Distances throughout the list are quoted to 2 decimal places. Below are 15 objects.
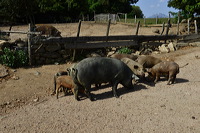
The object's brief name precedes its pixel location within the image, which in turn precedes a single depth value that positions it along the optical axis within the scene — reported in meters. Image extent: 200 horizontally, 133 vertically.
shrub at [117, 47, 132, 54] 14.78
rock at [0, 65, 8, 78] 10.48
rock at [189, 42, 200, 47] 18.22
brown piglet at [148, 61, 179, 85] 8.73
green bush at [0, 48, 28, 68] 11.36
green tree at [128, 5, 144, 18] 61.56
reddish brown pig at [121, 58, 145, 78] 9.16
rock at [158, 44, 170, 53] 16.17
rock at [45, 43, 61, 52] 12.74
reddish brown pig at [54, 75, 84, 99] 7.95
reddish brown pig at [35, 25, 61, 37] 15.73
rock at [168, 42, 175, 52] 16.55
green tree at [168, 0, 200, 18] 20.31
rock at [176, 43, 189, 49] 17.59
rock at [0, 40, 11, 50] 12.04
